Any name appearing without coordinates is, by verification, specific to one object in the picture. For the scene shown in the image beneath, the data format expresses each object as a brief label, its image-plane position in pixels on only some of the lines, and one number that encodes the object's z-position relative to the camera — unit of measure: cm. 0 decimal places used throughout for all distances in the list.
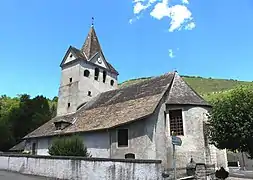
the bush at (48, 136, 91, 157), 2081
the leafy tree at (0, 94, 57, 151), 4156
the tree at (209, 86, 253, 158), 1902
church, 2214
